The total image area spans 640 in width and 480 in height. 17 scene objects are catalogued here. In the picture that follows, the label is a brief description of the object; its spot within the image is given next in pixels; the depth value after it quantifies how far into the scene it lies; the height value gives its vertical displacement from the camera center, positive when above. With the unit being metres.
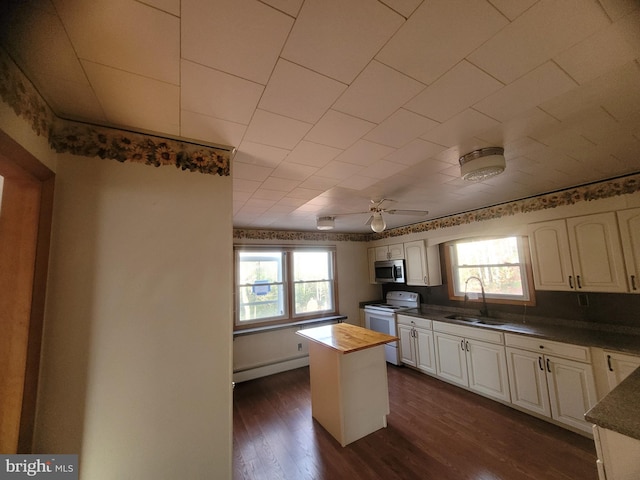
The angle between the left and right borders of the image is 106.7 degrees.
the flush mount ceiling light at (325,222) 3.04 +0.59
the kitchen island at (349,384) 2.25 -1.16
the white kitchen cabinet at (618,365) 1.89 -0.89
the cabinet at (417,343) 3.47 -1.19
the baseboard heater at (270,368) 3.68 -1.59
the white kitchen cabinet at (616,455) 1.01 -0.87
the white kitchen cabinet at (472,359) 2.72 -1.20
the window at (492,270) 3.07 -0.11
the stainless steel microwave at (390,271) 4.33 -0.10
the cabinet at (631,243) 2.09 +0.11
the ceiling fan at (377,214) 2.45 +0.59
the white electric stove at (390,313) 3.97 -0.83
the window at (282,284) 4.00 -0.26
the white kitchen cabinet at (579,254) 2.21 +0.04
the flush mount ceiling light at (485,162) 1.49 +0.63
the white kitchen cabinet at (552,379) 2.15 -1.17
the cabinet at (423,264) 3.91 +0.00
